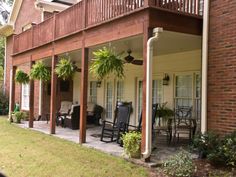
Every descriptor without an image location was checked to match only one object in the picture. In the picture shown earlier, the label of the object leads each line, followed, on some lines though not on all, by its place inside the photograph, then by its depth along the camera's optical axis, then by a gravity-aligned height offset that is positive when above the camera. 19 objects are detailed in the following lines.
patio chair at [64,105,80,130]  12.79 -0.92
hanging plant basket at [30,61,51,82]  12.86 +0.87
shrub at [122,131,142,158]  7.32 -1.09
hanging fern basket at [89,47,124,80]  8.16 +0.78
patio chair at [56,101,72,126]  14.20 -0.80
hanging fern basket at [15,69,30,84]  14.71 +0.76
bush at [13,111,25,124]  15.34 -1.04
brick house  7.39 +1.46
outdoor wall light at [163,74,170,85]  11.39 +0.58
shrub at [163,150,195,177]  6.08 -1.33
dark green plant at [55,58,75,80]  10.75 +0.86
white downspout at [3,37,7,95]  23.18 +1.35
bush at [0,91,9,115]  21.25 -0.67
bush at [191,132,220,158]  7.01 -1.01
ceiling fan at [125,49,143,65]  10.26 +1.12
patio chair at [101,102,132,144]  9.21 -0.73
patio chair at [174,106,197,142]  8.99 -0.76
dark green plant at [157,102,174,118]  10.75 -0.53
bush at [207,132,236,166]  6.47 -1.12
